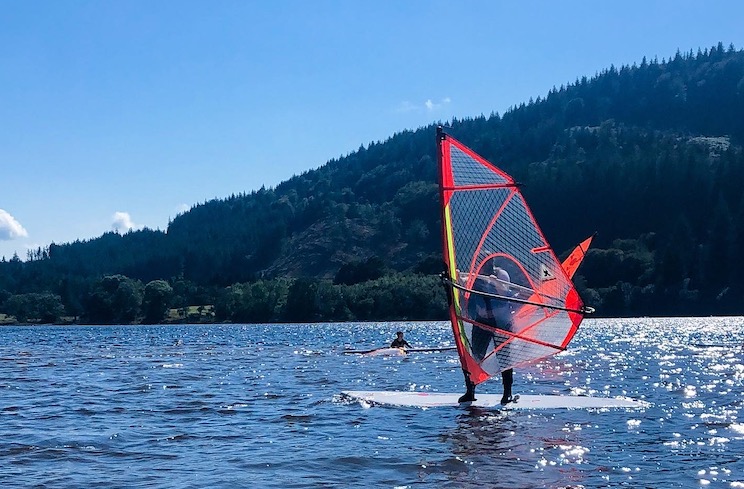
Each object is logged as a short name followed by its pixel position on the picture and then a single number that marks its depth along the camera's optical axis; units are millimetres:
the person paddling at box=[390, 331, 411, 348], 54412
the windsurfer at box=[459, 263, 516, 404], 24812
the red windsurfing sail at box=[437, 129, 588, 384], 24547
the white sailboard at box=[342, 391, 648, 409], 26438
